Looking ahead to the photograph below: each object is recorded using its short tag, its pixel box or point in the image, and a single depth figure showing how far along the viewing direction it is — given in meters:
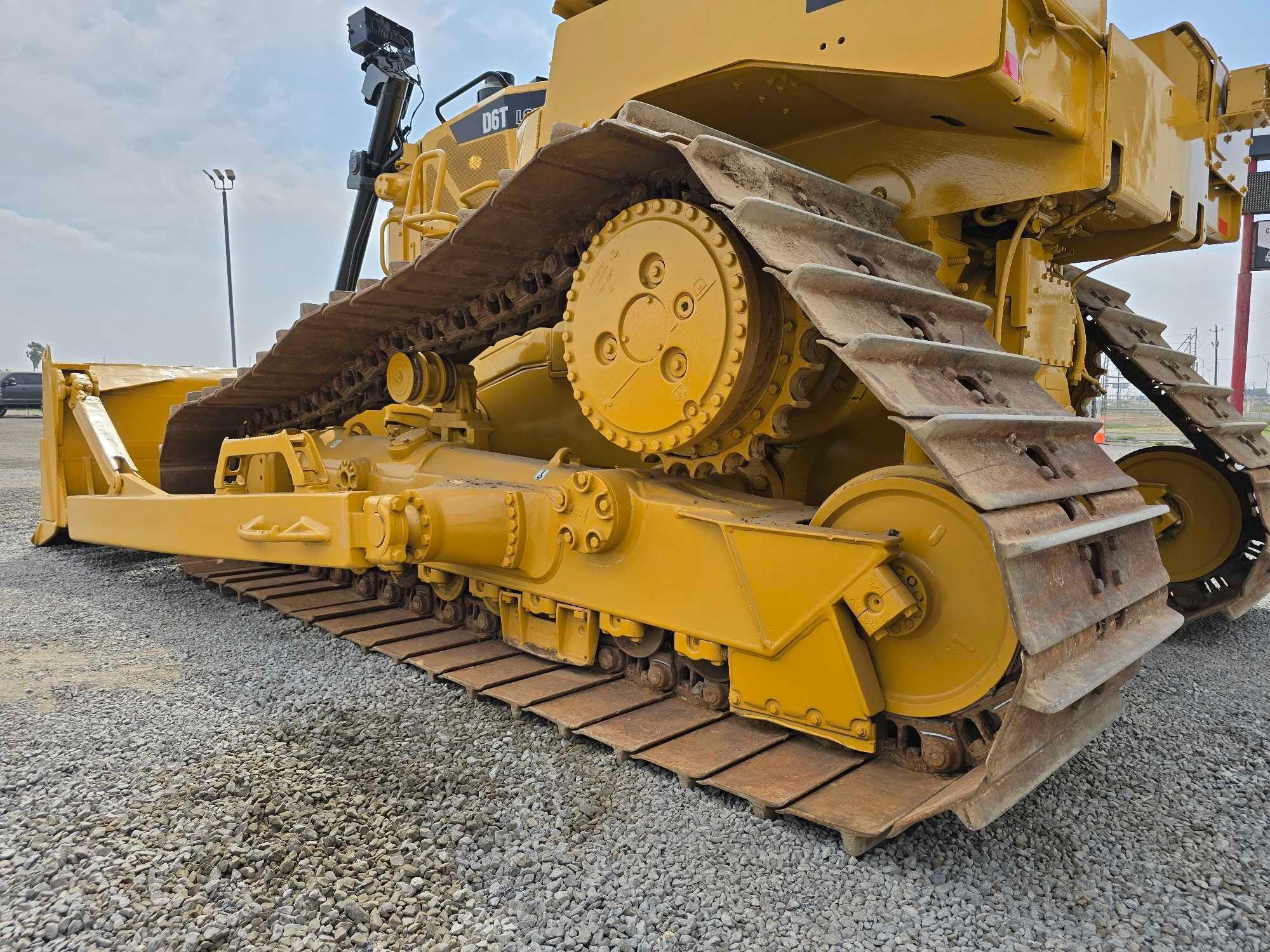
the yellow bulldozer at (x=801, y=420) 2.53
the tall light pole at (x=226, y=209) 22.94
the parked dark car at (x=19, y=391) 26.46
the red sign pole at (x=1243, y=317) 11.82
